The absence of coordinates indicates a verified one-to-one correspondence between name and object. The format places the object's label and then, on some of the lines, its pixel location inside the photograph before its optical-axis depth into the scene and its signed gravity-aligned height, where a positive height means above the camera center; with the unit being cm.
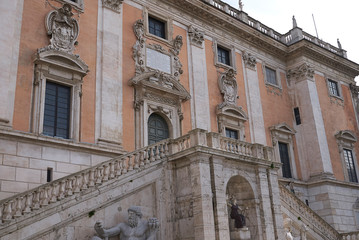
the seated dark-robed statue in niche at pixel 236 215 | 1302 +120
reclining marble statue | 1021 +76
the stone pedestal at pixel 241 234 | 1276 +56
